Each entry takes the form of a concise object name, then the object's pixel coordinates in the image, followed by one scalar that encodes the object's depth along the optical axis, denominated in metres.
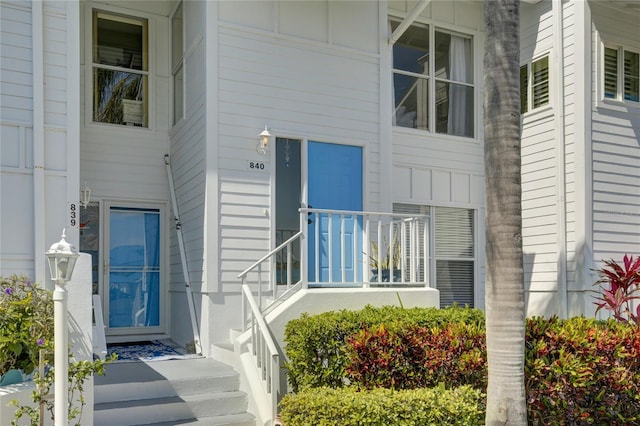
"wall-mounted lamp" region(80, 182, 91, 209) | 8.27
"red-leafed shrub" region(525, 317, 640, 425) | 5.01
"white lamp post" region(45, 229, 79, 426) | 3.84
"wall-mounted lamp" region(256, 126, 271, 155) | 8.02
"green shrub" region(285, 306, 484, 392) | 5.53
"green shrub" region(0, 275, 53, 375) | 4.83
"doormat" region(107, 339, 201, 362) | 7.52
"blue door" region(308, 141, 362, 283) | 7.97
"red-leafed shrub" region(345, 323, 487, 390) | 5.18
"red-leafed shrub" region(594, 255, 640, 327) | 7.19
